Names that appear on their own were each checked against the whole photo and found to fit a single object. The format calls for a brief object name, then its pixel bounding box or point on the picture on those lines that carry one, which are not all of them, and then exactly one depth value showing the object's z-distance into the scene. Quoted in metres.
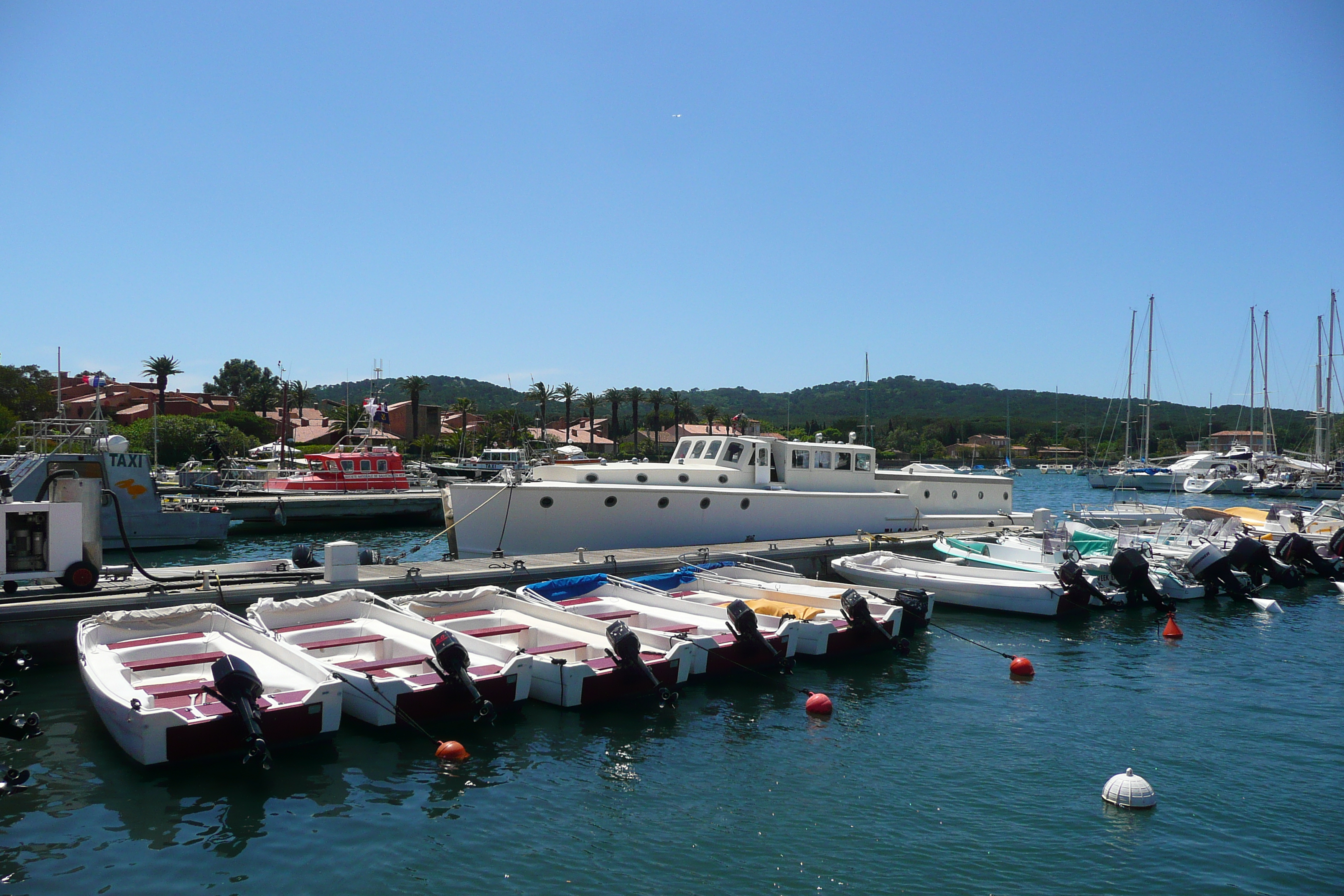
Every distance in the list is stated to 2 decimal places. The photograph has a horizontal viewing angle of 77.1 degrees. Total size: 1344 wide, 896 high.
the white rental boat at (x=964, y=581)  18.59
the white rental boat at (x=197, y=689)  8.81
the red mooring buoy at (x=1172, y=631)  17.22
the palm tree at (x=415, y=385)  74.69
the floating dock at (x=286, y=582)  12.77
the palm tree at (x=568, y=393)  86.00
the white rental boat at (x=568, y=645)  11.43
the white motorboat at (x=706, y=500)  20.67
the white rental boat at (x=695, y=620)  13.06
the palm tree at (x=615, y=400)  84.12
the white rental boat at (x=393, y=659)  10.27
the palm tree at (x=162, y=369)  70.38
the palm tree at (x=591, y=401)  89.94
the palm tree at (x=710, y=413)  94.56
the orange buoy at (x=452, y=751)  9.80
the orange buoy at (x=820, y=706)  11.83
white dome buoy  9.02
